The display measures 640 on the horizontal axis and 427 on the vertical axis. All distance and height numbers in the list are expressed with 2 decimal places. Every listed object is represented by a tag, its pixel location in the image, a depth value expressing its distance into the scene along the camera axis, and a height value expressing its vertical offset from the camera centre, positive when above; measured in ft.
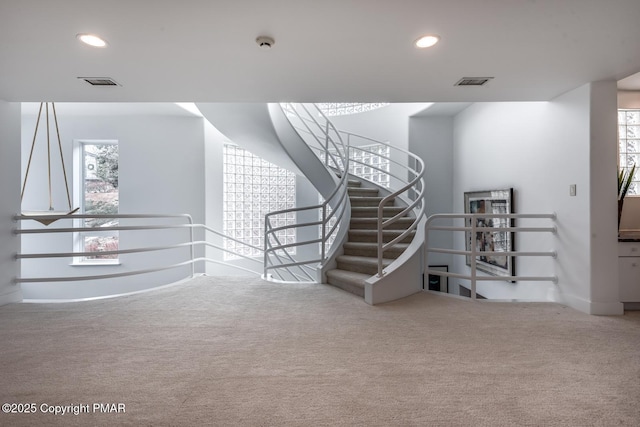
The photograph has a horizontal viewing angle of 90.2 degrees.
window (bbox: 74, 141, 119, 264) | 20.49 +1.83
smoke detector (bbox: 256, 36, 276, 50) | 7.44 +4.03
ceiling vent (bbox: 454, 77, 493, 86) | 9.97 +4.09
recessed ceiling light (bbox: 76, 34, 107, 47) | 7.37 +4.10
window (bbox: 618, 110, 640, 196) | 13.12 +2.84
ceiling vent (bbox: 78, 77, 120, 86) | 9.87 +4.21
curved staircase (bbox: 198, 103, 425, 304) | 12.08 +0.09
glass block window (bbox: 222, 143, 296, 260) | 23.26 +1.10
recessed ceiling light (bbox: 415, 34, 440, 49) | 7.47 +4.03
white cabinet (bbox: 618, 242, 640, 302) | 10.91 -2.19
